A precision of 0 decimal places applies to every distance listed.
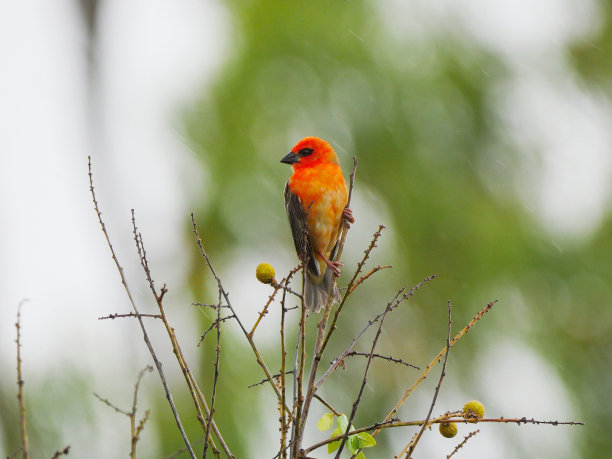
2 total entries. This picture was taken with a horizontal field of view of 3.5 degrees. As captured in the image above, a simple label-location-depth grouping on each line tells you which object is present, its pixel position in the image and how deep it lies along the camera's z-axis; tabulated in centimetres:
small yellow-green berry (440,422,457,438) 764
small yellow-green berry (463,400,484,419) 761
